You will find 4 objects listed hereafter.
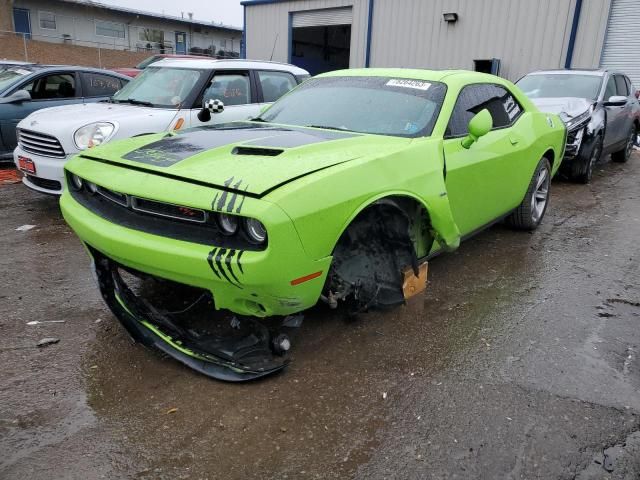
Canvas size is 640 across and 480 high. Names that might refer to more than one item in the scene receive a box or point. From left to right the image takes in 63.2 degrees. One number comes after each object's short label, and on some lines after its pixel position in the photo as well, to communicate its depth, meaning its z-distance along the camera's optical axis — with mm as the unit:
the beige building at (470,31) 12078
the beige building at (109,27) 30688
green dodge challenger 2477
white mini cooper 5348
